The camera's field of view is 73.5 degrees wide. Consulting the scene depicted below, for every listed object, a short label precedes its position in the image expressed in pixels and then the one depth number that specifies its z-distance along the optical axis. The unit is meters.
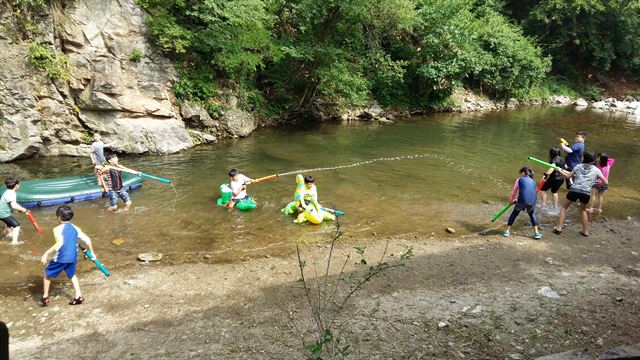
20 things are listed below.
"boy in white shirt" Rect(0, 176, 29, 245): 7.84
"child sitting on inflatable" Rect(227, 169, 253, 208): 10.17
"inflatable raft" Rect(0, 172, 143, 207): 9.75
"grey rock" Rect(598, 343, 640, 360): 2.60
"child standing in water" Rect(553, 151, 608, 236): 8.49
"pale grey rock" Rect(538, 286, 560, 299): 6.32
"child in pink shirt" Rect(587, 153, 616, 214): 9.73
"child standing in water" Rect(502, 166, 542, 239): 8.55
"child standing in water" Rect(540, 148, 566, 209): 10.20
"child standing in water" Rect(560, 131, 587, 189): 10.49
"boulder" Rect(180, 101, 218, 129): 16.19
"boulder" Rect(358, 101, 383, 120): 23.12
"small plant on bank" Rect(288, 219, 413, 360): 5.33
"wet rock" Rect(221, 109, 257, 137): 17.09
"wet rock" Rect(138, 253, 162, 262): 7.60
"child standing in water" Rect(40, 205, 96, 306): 6.07
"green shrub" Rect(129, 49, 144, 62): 14.95
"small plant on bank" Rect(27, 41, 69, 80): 13.11
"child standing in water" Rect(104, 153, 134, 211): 9.81
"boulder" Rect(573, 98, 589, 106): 34.65
